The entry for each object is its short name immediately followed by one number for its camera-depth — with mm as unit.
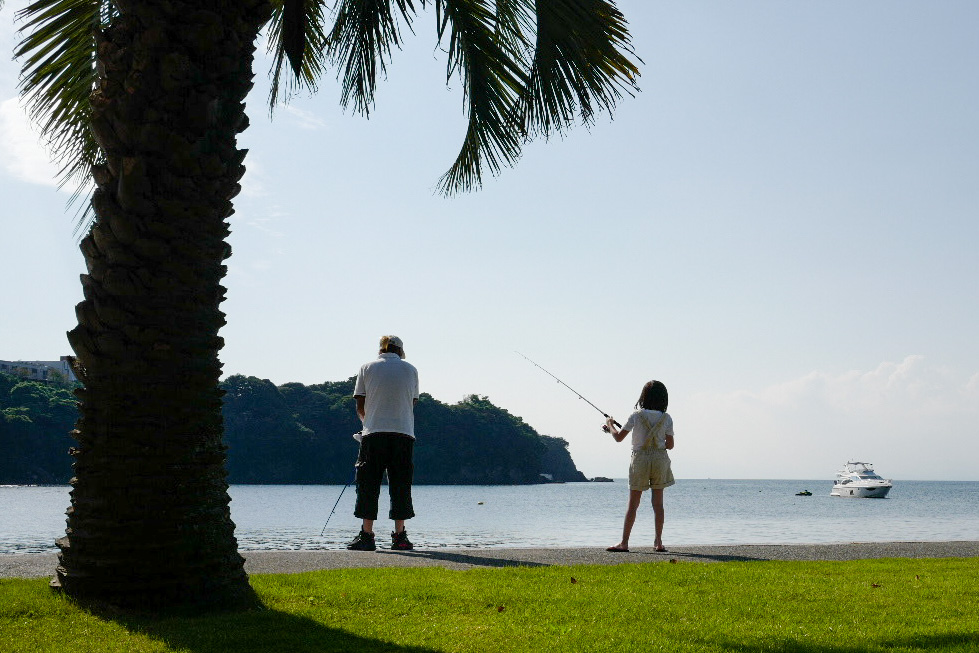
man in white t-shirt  7574
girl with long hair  8305
